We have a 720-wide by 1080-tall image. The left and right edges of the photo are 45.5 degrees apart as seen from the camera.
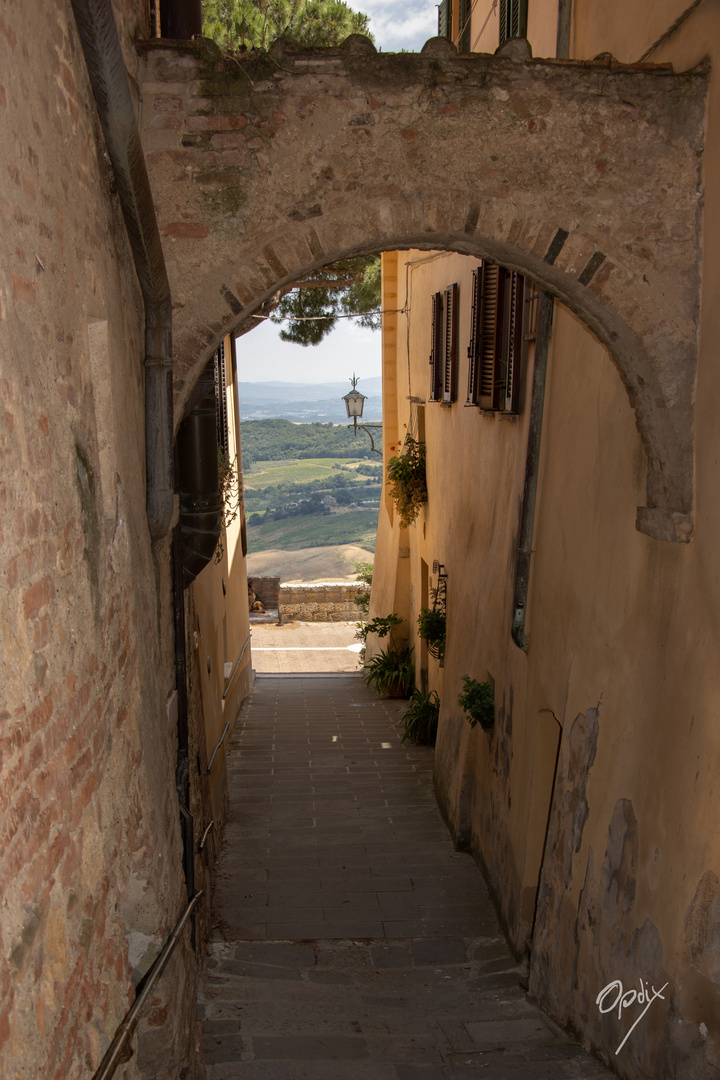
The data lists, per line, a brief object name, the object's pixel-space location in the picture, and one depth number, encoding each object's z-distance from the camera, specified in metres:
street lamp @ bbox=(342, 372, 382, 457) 15.90
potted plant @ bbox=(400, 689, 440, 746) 10.88
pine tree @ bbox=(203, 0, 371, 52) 9.84
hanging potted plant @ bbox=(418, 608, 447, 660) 10.51
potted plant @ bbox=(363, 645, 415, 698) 13.67
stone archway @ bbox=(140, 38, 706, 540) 4.10
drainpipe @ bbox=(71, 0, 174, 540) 3.08
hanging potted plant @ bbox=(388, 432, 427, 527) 12.47
